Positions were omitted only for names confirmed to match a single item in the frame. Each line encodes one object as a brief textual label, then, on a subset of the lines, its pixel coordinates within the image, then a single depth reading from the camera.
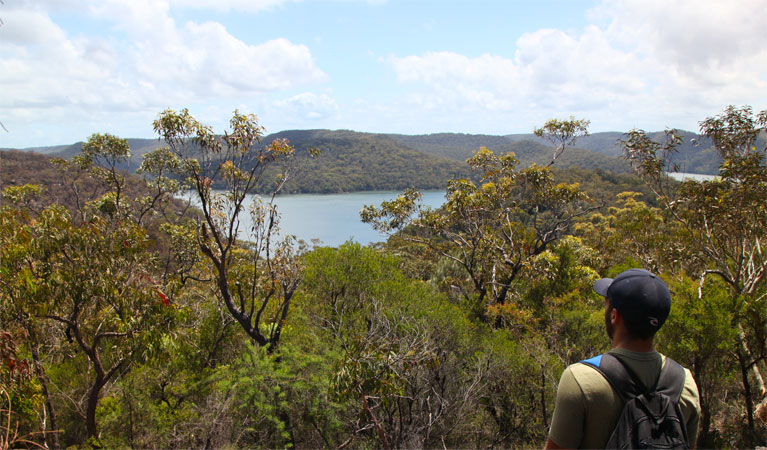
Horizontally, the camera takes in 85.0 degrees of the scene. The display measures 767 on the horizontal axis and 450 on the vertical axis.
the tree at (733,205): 8.56
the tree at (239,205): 8.00
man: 1.42
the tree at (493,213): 11.95
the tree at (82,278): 5.26
